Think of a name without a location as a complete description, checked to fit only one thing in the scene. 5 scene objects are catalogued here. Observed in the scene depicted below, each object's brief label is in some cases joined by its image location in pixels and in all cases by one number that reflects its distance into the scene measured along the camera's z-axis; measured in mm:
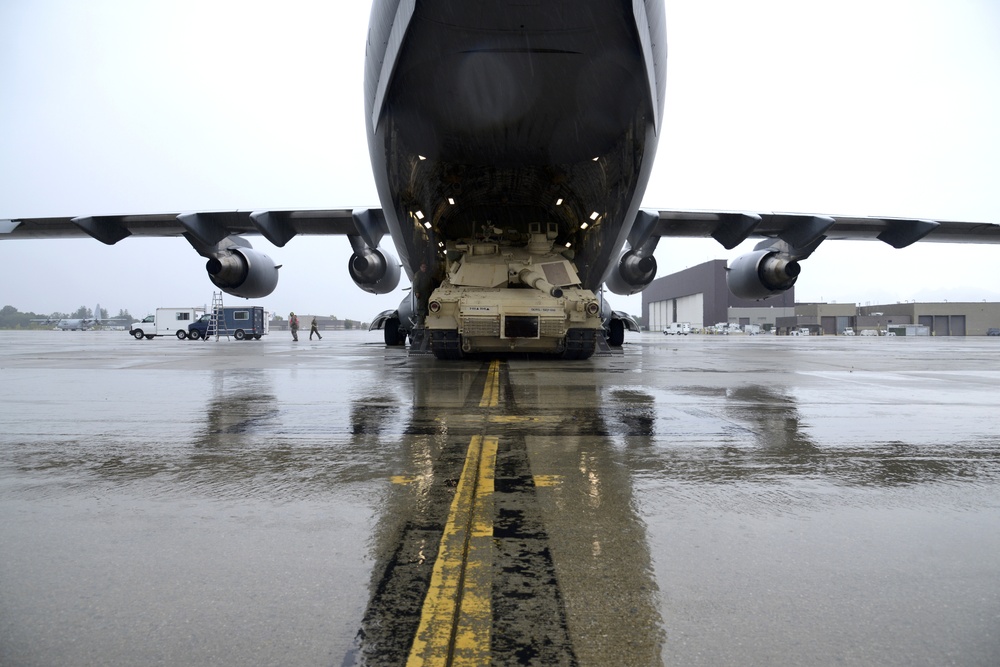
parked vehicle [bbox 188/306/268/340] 36909
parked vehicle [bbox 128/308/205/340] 37781
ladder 34678
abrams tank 11555
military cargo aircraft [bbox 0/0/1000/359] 7262
